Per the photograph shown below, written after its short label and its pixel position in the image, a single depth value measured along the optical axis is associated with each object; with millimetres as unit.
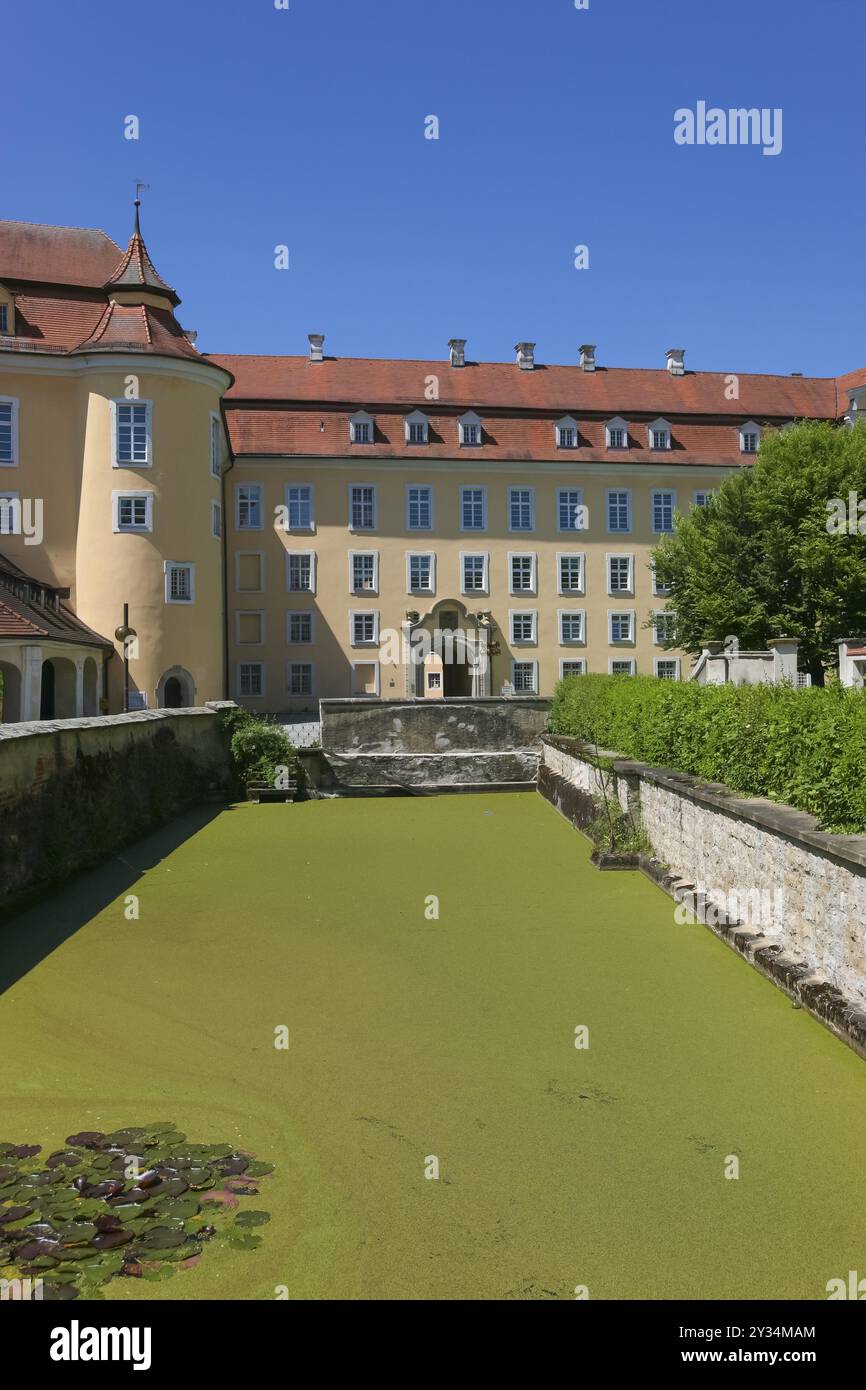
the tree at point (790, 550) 31094
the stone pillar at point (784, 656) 25125
